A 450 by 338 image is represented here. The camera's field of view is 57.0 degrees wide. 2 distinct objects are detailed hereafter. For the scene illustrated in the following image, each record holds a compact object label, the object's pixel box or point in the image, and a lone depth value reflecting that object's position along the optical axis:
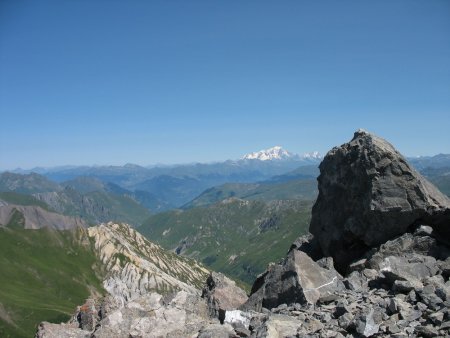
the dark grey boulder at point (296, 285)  25.42
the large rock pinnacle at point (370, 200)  32.12
